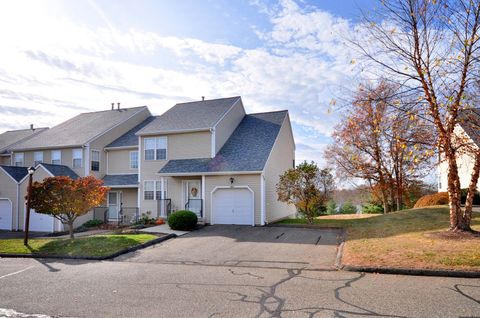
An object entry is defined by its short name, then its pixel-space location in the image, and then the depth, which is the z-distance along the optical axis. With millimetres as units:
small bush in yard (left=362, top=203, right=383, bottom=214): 30094
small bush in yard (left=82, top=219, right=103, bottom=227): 23453
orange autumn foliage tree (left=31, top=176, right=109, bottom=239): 15203
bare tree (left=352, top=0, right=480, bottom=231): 11141
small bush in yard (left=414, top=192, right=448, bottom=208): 21797
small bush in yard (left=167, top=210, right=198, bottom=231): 17391
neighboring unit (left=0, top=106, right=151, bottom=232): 23750
